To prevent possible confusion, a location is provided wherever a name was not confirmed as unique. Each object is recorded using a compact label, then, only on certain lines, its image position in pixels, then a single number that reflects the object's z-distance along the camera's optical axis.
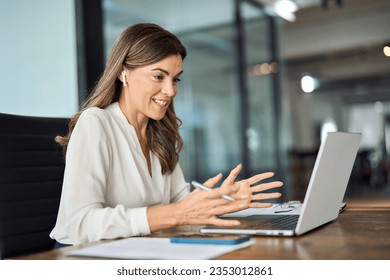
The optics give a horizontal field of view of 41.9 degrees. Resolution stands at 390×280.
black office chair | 1.35
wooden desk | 0.85
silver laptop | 1.01
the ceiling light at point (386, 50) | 5.14
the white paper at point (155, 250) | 0.84
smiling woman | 1.13
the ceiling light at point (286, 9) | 5.57
